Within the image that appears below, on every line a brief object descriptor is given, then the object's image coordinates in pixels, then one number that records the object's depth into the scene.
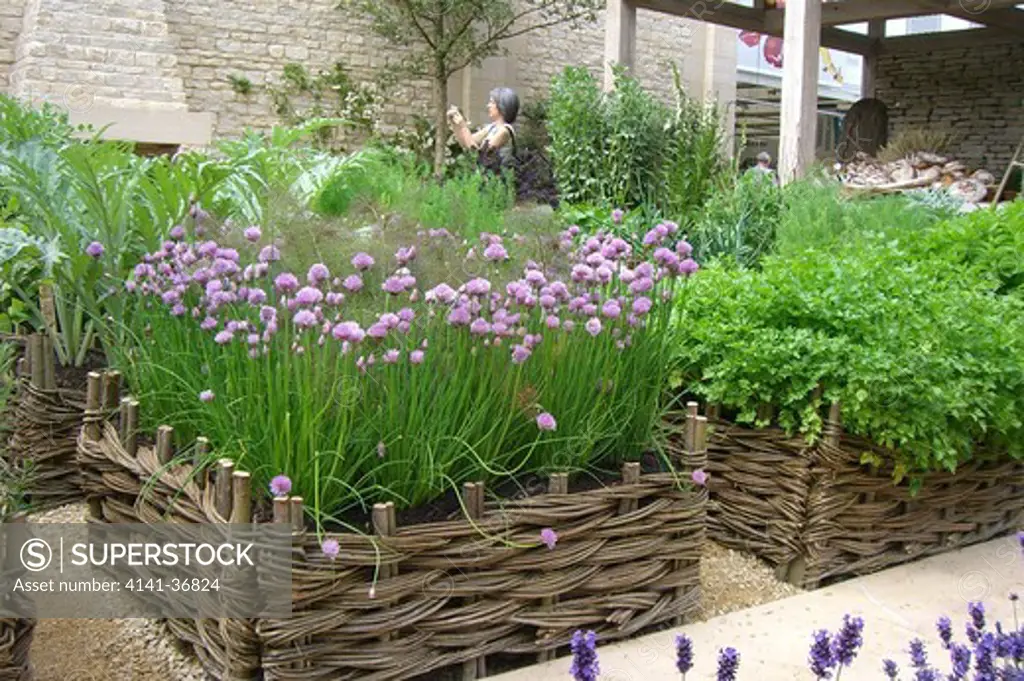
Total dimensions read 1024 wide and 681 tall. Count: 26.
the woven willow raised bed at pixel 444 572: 2.06
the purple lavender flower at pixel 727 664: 1.46
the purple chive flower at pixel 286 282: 2.16
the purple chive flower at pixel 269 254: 2.39
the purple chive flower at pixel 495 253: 2.38
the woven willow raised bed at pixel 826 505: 3.01
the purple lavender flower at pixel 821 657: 1.47
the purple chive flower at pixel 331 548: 2.00
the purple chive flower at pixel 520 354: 2.27
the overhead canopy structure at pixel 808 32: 7.74
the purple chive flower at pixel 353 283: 2.20
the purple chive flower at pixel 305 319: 2.08
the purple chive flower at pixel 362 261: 2.26
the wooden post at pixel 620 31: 9.69
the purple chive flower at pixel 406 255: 2.45
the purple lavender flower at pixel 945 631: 1.64
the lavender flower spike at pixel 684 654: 1.57
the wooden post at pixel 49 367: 3.27
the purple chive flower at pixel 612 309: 2.46
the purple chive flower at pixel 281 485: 2.03
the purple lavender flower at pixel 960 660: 1.51
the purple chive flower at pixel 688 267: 2.55
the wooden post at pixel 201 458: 2.30
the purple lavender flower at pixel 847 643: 1.54
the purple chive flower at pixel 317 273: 2.19
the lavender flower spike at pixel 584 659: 1.48
